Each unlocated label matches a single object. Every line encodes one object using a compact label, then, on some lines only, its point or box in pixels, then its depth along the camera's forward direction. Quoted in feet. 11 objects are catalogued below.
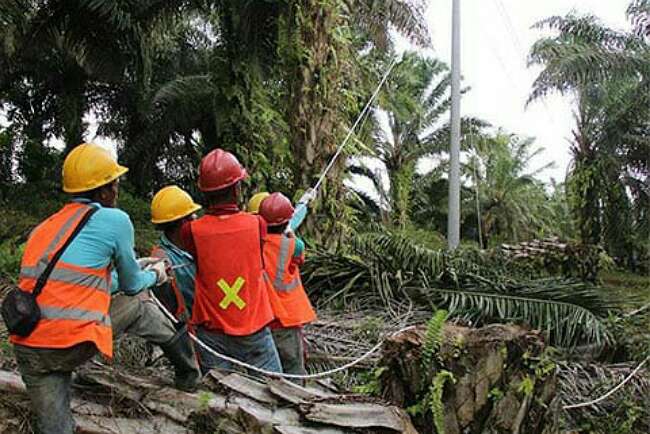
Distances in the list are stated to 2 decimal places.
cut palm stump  12.32
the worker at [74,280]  9.65
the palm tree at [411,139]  78.48
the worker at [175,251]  13.52
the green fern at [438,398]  11.78
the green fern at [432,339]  12.08
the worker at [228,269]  12.47
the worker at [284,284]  14.74
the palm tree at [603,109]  56.75
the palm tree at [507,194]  96.37
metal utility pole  38.40
